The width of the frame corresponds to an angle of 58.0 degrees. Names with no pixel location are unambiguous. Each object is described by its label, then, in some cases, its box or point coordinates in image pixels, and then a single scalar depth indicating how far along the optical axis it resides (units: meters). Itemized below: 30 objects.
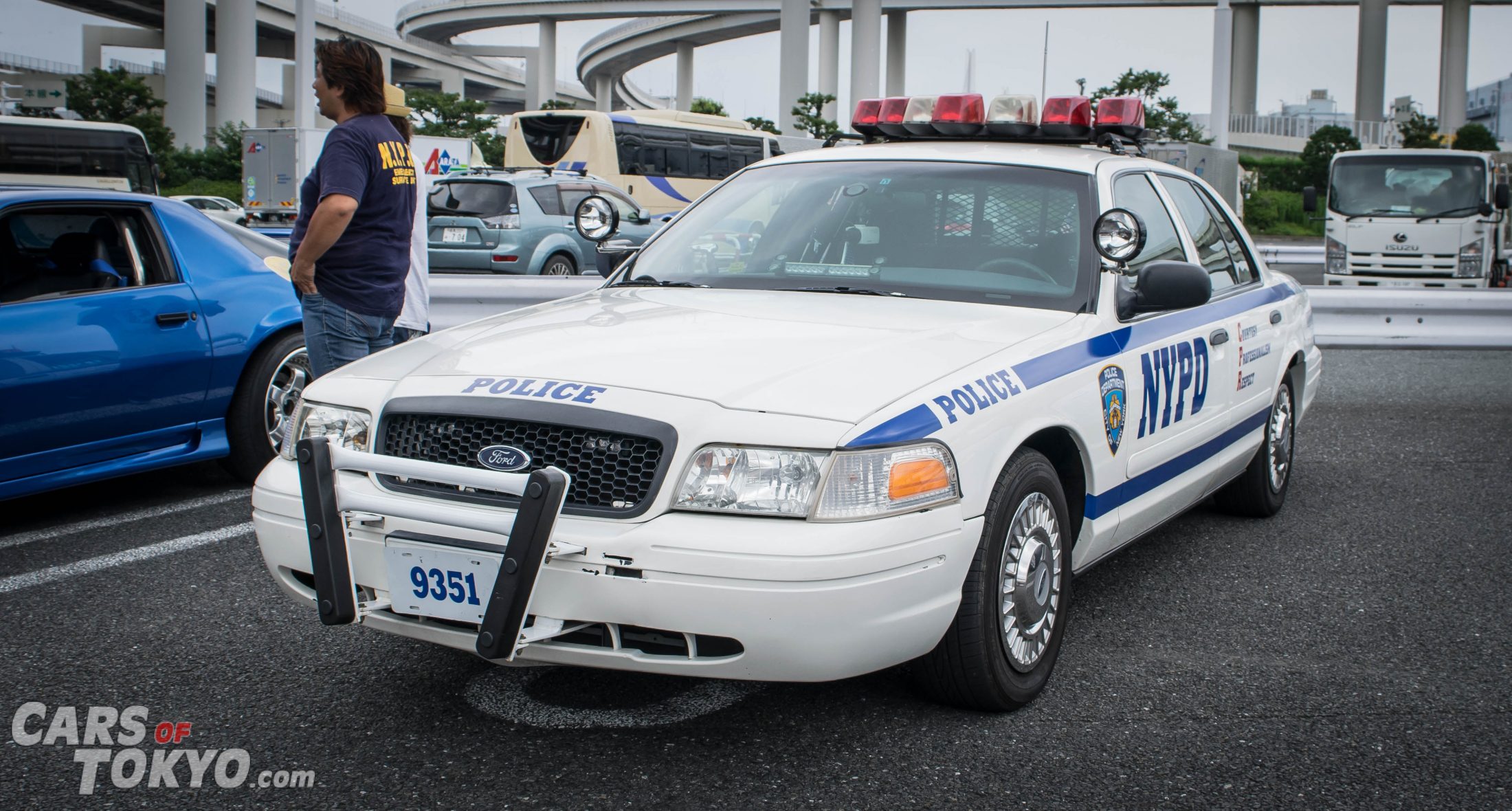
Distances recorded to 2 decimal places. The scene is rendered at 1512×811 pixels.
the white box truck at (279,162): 31.75
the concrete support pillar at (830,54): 65.25
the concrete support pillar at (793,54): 56.06
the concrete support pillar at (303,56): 27.59
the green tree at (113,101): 51.00
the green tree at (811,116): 55.12
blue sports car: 5.25
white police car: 2.90
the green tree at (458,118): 59.53
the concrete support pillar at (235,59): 56.28
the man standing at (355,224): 4.80
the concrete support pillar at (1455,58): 60.09
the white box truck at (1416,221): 16.45
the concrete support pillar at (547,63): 78.62
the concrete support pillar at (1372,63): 59.34
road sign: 74.25
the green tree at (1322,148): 45.00
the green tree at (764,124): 59.94
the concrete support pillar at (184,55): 56.06
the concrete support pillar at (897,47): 67.56
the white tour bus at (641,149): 29.30
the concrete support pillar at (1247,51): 63.50
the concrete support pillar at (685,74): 78.31
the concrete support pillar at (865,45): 56.50
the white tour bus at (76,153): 21.48
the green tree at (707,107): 67.81
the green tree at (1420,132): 46.41
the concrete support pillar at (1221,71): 26.81
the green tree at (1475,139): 52.22
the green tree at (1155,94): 45.38
